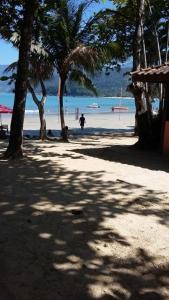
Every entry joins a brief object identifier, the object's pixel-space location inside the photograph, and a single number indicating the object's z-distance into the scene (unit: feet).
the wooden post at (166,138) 29.71
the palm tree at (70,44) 44.62
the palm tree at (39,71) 44.47
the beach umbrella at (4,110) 55.93
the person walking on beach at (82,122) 69.53
